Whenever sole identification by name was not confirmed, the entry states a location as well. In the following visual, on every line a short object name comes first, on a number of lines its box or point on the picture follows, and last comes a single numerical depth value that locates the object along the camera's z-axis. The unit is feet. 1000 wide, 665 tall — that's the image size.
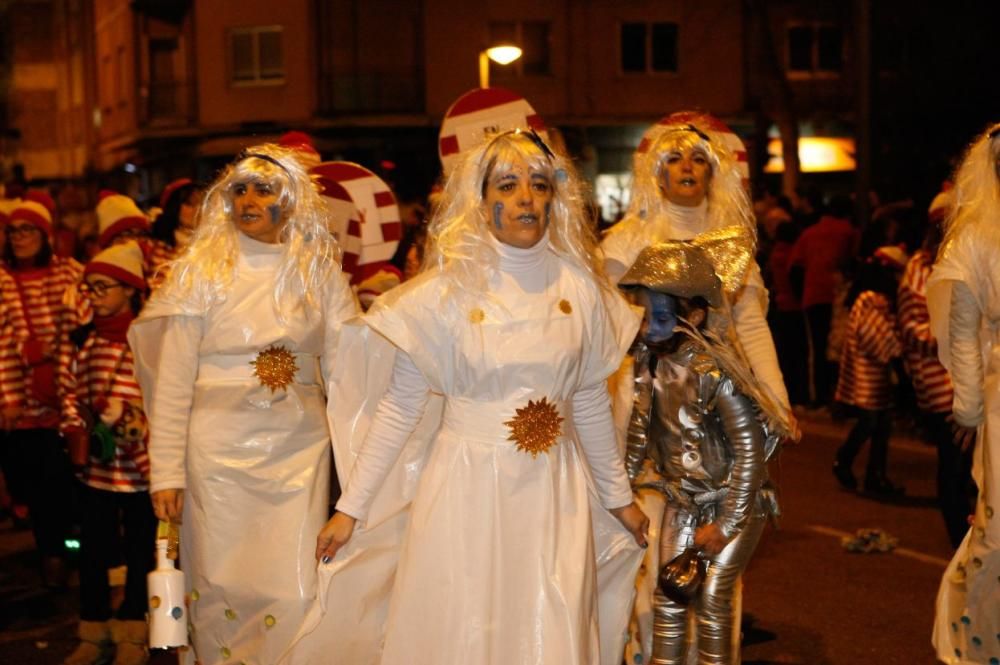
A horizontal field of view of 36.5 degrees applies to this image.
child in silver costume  17.04
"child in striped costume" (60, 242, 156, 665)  22.84
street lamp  49.84
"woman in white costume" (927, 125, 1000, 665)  19.54
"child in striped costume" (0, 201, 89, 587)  30.04
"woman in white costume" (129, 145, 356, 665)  18.74
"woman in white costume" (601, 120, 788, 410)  21.57
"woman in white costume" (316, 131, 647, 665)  15.15
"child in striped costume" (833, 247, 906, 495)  35.76
